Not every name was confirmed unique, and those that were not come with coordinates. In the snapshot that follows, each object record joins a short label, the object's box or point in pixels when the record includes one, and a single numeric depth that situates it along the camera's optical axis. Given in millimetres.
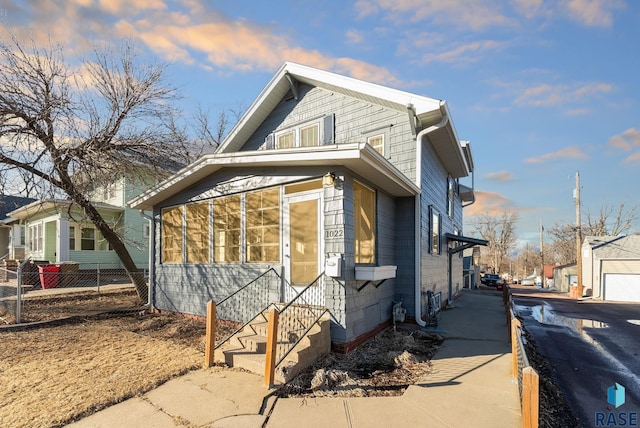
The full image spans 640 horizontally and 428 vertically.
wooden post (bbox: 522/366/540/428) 2736
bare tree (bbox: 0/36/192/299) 9281
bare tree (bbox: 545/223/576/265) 47134
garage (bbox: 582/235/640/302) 21406
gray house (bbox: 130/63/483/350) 5996
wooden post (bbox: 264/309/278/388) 4395
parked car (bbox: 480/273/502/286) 29609
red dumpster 14547
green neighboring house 16797
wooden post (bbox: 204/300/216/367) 5152
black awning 11445
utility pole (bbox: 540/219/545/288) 40969
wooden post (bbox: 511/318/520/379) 4504
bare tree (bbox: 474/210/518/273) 45453
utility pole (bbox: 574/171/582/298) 22719
